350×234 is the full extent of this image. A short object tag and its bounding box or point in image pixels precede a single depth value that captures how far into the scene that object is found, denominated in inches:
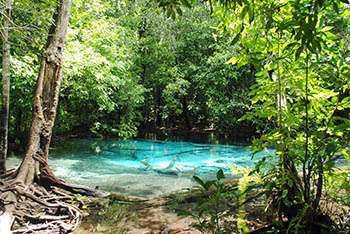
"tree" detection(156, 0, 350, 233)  60.7
